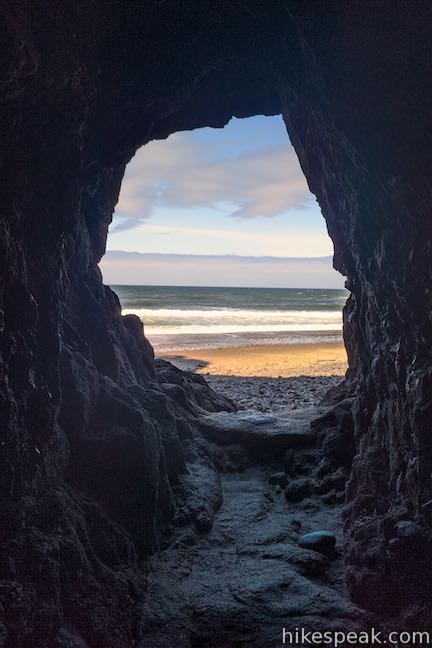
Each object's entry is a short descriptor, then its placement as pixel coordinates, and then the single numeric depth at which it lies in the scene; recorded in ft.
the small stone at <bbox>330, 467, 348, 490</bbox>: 22.94
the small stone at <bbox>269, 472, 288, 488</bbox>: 24.94
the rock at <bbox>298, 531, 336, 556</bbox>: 17.47
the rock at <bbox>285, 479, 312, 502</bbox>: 23.00
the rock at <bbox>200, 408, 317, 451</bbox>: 28.35
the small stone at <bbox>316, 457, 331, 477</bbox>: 24.53
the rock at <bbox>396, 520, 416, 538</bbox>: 13.33
